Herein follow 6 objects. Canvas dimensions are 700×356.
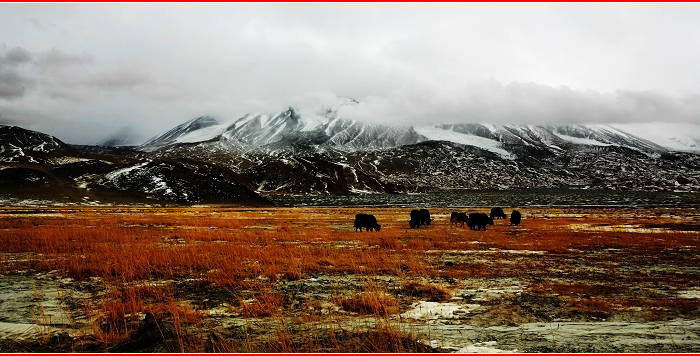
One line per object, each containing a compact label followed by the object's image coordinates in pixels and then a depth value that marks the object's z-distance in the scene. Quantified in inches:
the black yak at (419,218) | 1759.4
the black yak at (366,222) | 1573.6
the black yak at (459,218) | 1907.0
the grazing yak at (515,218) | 1965.4
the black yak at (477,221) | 1683.1
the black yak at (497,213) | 2541.8
